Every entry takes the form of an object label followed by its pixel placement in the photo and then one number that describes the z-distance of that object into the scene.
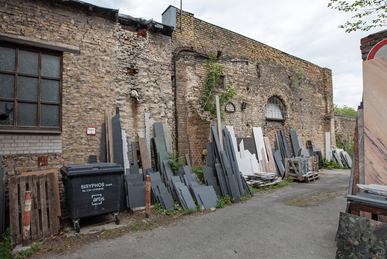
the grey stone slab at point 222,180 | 5.84
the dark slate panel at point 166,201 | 5.05
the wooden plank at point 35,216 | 3.76
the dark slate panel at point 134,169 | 5.77
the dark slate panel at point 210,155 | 6.49
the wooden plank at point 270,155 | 9.16
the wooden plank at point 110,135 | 5.79
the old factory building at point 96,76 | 5.07
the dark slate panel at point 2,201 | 3.92
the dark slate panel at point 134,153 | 6.30
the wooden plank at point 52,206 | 3.97
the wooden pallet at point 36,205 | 3.71
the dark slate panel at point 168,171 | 6.03
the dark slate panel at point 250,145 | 9.52
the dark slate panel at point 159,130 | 6.85
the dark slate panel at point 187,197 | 5.09
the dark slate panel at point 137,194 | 5.05
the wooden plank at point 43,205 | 3.88
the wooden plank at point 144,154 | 6.24
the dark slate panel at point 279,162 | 9.36
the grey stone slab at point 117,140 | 5.80
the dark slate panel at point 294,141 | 11.70
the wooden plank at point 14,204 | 3.67
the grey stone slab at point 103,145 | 5.88
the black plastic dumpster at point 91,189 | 4.00
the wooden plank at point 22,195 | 3.75
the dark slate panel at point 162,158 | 6.22
